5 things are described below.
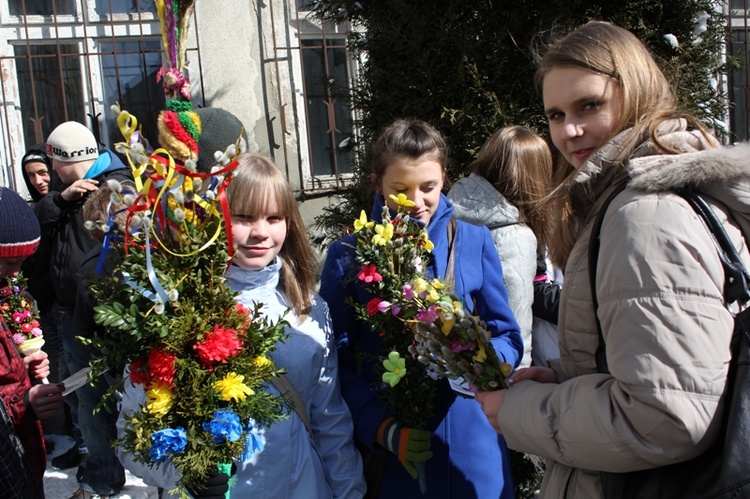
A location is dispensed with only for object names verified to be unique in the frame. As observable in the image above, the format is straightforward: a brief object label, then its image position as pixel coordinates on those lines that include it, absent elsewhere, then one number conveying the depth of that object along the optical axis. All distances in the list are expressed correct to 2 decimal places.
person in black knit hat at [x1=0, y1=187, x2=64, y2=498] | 2.00
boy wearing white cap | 3.85
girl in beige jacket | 1.13
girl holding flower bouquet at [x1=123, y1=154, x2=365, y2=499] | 1.92
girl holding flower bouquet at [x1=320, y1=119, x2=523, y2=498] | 2.06
